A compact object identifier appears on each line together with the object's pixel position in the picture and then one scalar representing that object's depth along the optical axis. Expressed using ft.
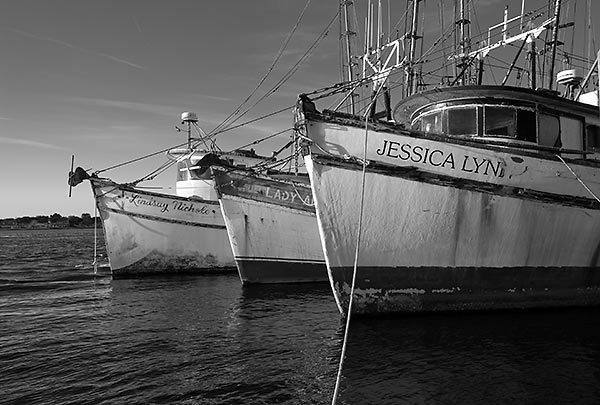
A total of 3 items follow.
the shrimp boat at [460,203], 27.35
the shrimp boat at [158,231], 58.75
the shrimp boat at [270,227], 49.39
